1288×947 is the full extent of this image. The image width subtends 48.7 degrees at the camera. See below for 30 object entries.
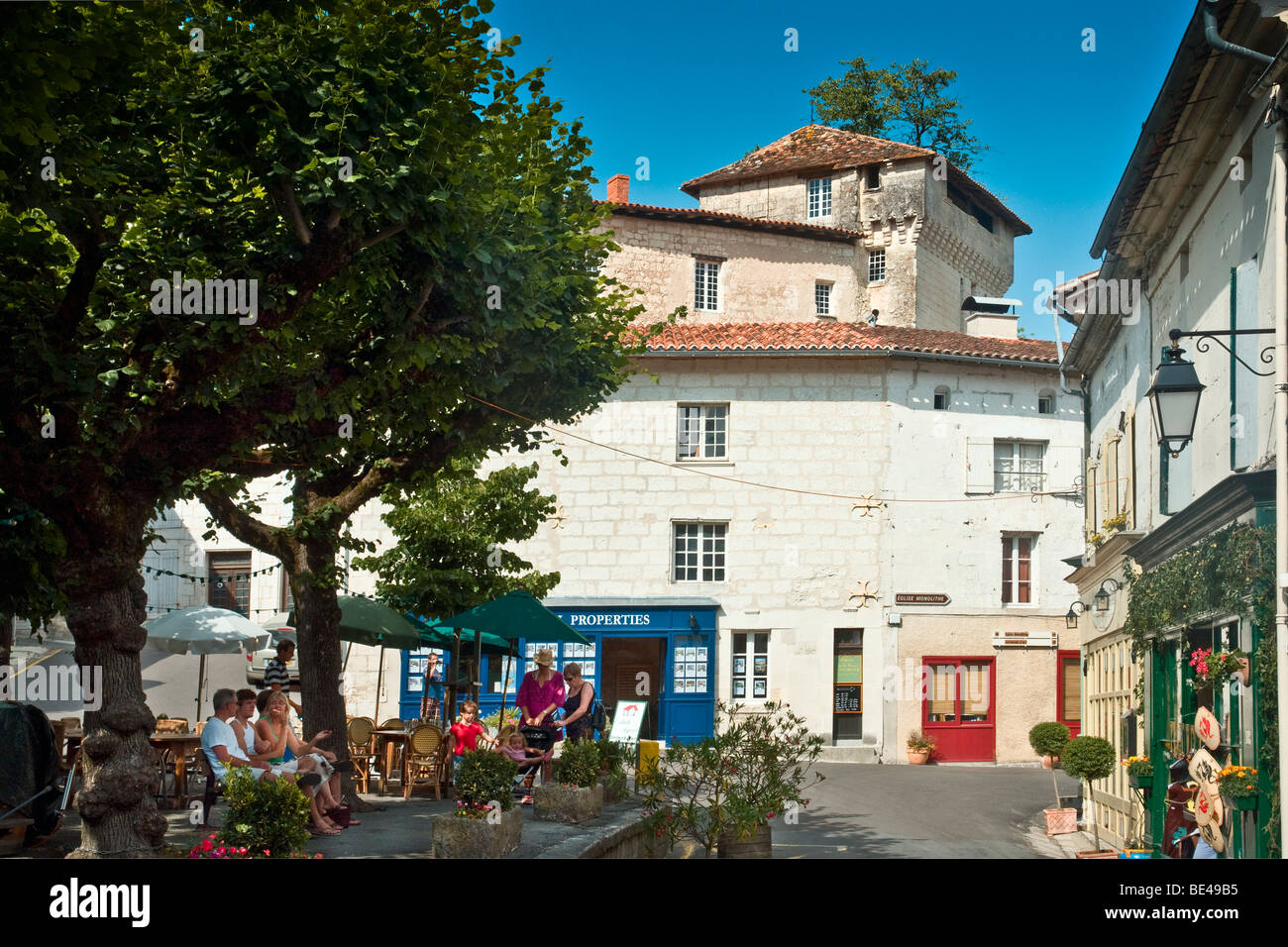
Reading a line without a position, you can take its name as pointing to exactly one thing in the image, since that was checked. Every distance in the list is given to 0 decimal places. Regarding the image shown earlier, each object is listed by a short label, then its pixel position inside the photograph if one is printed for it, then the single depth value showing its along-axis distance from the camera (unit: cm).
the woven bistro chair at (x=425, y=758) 1631
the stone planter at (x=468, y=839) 1068
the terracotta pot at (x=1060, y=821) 1762
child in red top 1555
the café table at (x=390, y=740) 1770
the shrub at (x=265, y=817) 868
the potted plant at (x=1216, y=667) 1092
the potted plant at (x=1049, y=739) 2045
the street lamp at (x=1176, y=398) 1109
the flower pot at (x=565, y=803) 1376
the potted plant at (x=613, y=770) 1584
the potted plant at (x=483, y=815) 1072
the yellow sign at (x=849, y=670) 3084
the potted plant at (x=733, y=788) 1223
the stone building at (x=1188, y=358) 1078
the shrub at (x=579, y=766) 1401
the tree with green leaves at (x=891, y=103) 4631
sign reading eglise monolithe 3098
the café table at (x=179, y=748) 1517
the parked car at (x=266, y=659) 2150
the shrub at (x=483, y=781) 1103
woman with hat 1625
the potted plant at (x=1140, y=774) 1447
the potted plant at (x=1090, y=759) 1706
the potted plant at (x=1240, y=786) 1049
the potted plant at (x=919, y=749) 2980
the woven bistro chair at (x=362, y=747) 1752
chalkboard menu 3068
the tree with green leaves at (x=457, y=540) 2088
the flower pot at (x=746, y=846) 1219
